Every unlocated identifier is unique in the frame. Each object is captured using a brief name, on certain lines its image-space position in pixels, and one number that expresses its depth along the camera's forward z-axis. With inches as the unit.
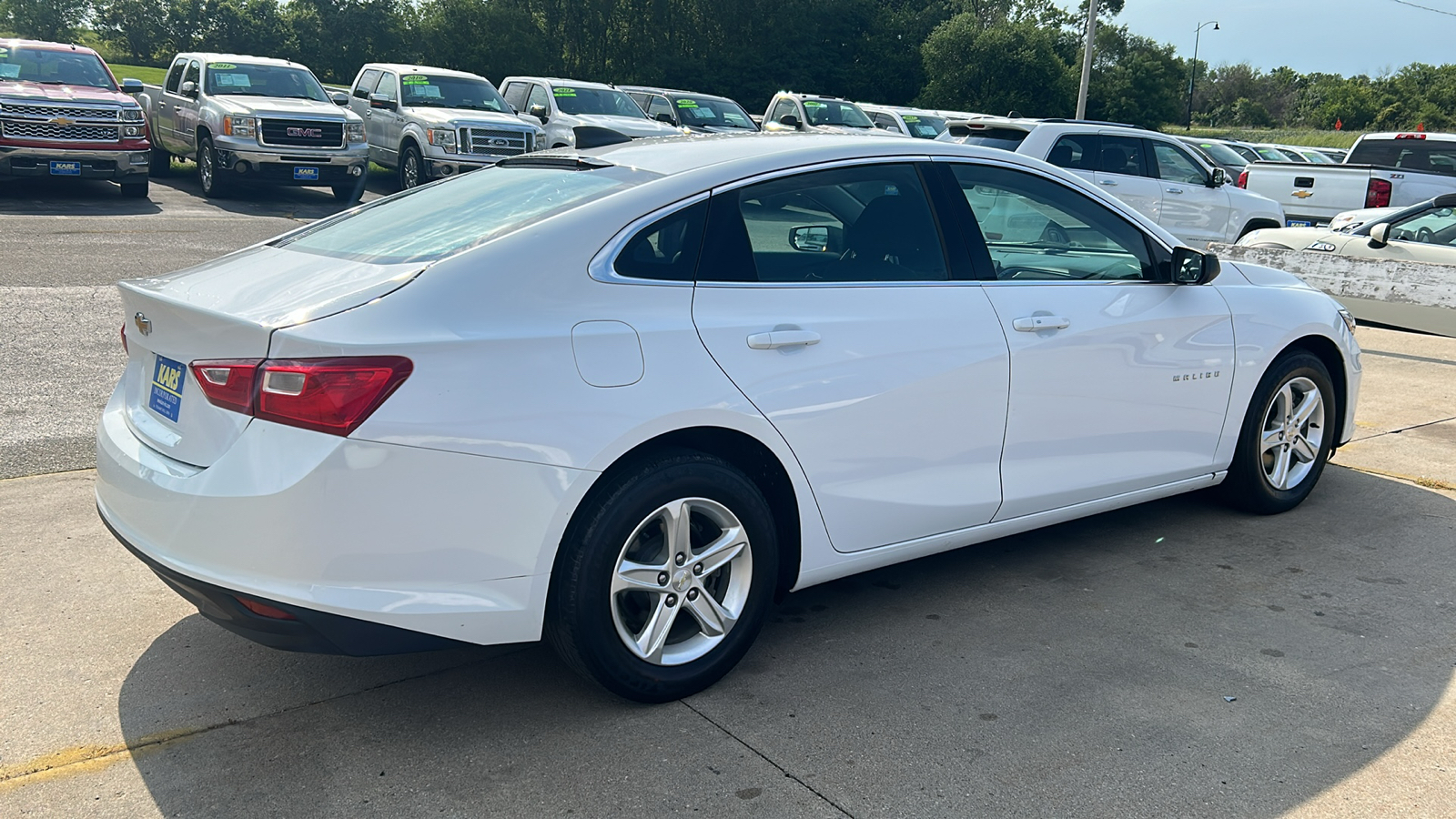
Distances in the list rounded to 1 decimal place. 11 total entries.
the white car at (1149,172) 537.3
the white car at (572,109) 754.8
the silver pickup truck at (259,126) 630.5
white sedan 115.2
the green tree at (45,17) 2283.5
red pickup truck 577.6
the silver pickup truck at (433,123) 667.4
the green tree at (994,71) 2297.0
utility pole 1269.7
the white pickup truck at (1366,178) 635.5
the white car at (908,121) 916.0
